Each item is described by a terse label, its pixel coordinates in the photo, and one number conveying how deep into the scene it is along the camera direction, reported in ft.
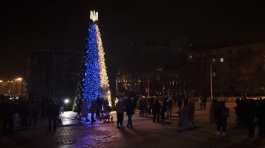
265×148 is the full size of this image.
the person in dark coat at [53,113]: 77.15
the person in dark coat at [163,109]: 91.66
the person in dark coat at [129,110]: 77.92
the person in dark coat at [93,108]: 92.68
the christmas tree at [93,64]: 104.06
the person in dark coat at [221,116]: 63.82
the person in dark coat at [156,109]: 89.45
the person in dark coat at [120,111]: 77.10
